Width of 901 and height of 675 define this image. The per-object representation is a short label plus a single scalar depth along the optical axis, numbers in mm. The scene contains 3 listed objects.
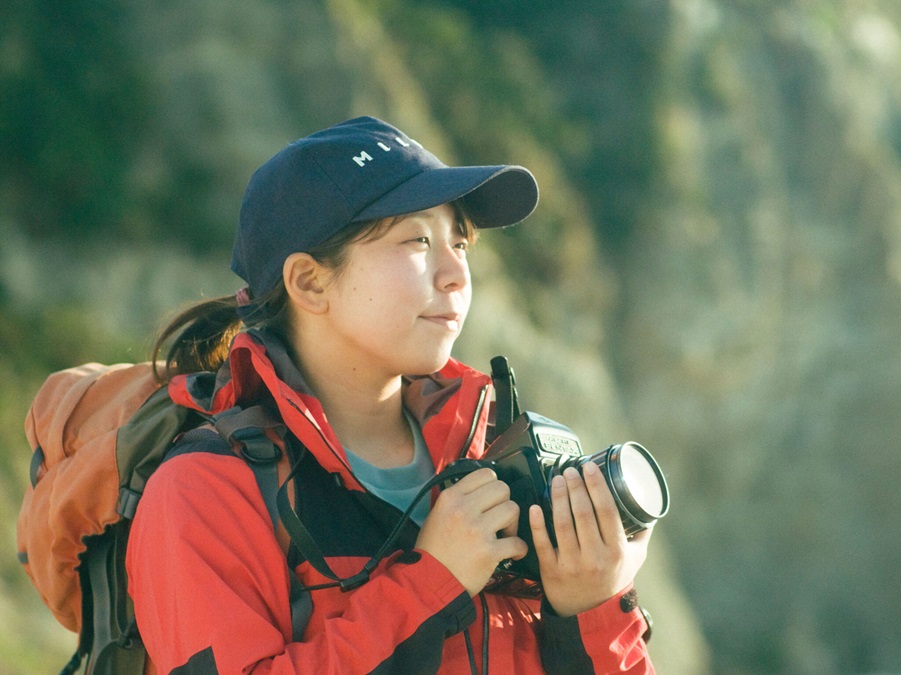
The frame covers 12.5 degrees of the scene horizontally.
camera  3522
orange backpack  3556
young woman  3466
